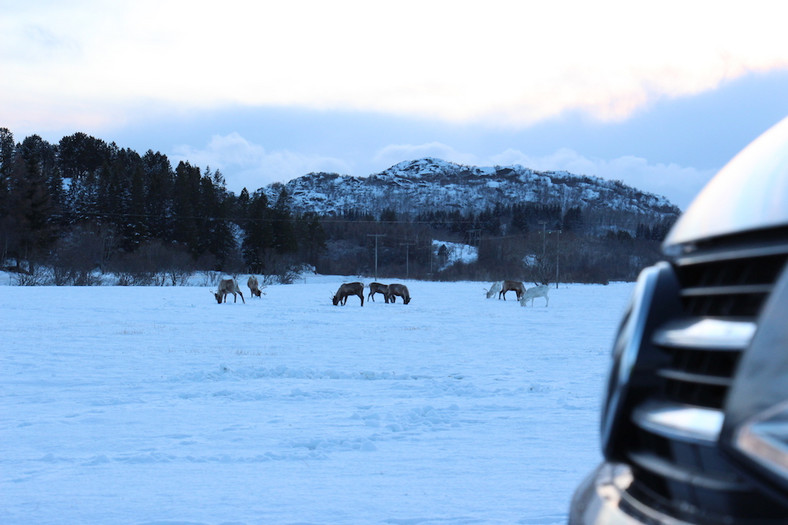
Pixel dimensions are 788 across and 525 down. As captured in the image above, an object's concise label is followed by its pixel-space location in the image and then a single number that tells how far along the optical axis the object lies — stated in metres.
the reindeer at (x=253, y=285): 39.22
